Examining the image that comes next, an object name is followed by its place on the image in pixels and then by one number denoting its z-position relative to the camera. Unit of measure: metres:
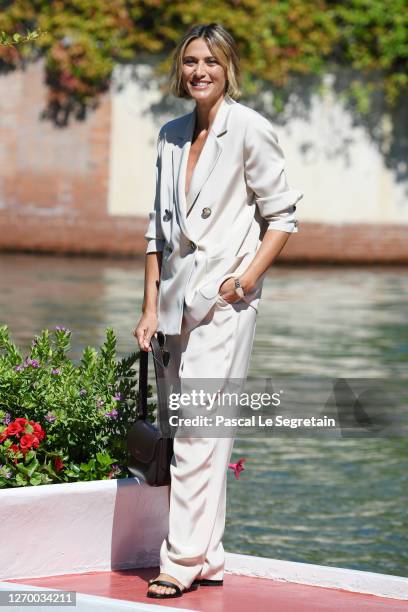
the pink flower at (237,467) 8.96
